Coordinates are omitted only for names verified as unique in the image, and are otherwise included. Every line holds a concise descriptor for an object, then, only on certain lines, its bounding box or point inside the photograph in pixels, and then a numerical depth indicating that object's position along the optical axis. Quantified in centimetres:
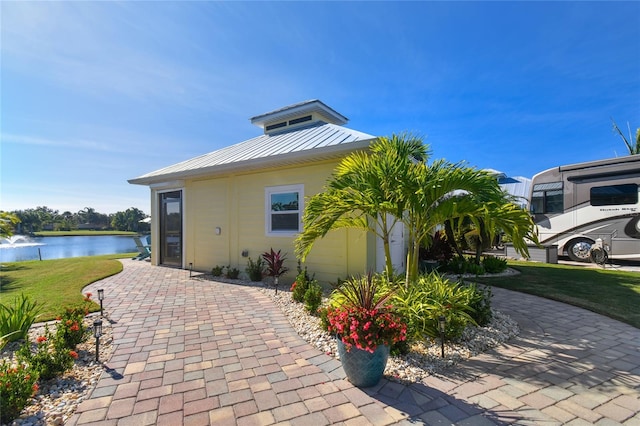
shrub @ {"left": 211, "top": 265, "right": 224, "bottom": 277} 811
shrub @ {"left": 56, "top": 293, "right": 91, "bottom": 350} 321
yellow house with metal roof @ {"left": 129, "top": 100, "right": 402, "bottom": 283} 645
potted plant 253
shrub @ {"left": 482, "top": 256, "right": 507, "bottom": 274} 856
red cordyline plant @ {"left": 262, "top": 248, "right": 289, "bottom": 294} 679
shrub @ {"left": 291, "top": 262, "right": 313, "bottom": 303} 543
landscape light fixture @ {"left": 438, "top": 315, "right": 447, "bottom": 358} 311
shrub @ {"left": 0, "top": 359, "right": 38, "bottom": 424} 205
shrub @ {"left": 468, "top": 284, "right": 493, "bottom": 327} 404
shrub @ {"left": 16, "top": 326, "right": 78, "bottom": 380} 256
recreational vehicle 944
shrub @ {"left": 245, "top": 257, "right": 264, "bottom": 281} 735
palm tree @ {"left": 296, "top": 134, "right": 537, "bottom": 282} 368
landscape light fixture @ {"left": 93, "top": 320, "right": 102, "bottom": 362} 300
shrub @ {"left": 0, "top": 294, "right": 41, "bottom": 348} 335
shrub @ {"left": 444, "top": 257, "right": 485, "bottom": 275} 827
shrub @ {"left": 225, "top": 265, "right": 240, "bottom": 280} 782
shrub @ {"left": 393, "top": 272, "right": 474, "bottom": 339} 351
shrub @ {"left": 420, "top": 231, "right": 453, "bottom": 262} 897
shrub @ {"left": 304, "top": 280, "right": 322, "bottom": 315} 468
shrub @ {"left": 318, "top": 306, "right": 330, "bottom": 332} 382
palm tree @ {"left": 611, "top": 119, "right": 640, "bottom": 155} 1855
